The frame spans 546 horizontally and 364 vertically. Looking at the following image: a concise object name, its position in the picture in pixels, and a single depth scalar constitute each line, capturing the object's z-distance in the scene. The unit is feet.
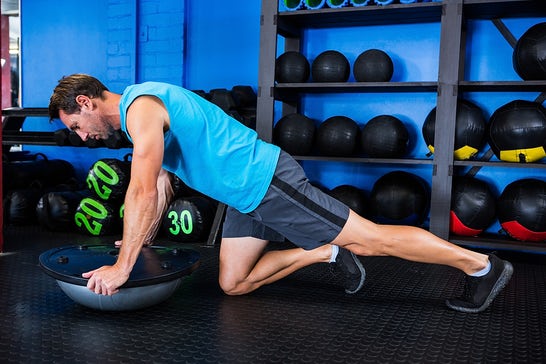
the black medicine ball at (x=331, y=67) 11.28
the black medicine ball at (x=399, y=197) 10.77
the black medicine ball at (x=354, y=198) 11.12
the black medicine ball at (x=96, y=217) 11.65
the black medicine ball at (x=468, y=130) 10.40
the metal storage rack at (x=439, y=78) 10.21
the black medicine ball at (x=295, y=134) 11.34
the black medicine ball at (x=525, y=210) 9.75
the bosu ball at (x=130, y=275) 5.88
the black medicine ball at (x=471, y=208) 10.32
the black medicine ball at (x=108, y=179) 11.60
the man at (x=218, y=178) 5.30
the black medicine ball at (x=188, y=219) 11.20
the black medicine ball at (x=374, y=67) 10.96
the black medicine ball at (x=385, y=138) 10.71
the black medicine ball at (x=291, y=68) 11.51
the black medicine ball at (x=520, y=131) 9.75
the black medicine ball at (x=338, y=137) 11.07
